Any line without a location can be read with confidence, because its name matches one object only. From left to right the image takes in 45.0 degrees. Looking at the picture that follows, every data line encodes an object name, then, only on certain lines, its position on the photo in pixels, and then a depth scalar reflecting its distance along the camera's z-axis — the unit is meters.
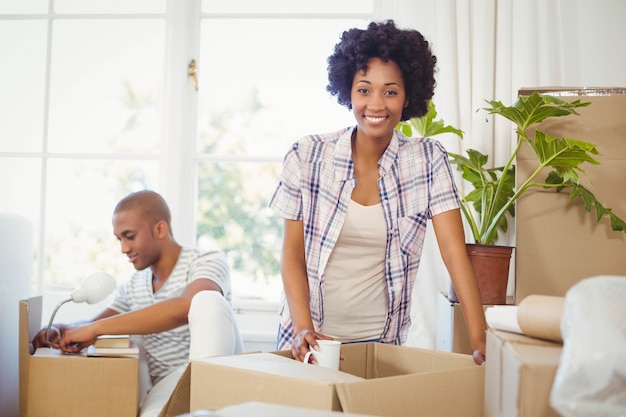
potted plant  1.99
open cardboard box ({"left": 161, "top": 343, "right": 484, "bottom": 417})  0.89
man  1.72
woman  1.65
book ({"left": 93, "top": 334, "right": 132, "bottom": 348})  1.75
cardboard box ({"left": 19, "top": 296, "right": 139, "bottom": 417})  1.56
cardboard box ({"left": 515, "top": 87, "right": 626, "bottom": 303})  2.04
